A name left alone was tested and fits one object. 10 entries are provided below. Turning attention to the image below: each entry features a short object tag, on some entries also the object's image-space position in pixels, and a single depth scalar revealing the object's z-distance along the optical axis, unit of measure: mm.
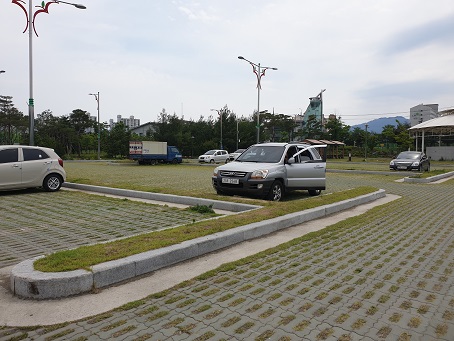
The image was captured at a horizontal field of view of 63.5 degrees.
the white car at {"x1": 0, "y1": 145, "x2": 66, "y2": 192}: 10969
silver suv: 9602
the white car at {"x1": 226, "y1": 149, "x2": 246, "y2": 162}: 40909
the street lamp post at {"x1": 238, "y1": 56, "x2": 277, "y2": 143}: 28895
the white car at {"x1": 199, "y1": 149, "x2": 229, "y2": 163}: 38594
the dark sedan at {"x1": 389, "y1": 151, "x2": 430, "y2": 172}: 24125
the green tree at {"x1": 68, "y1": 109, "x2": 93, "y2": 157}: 58250
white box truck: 35344
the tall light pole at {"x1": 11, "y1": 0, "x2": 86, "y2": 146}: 14586
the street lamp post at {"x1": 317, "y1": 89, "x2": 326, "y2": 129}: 72781
